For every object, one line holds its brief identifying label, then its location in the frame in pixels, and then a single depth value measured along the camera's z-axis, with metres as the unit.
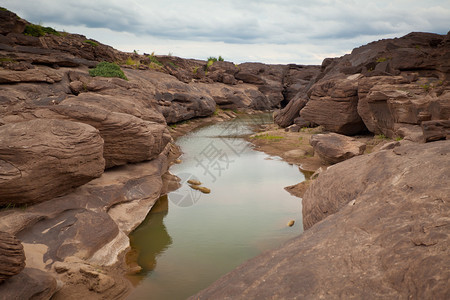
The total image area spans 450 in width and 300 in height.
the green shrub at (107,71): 22.72
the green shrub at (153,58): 41.88
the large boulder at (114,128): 10.41
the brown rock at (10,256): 5.30
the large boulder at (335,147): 15.40
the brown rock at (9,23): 22.73
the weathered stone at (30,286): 5.41
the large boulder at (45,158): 7.68
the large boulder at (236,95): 43.00
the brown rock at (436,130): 7.73
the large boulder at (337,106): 22.27
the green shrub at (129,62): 34.60
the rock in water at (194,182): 14.50
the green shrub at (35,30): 26.37
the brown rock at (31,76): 15.65
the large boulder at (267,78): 53.94
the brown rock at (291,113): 30.34
